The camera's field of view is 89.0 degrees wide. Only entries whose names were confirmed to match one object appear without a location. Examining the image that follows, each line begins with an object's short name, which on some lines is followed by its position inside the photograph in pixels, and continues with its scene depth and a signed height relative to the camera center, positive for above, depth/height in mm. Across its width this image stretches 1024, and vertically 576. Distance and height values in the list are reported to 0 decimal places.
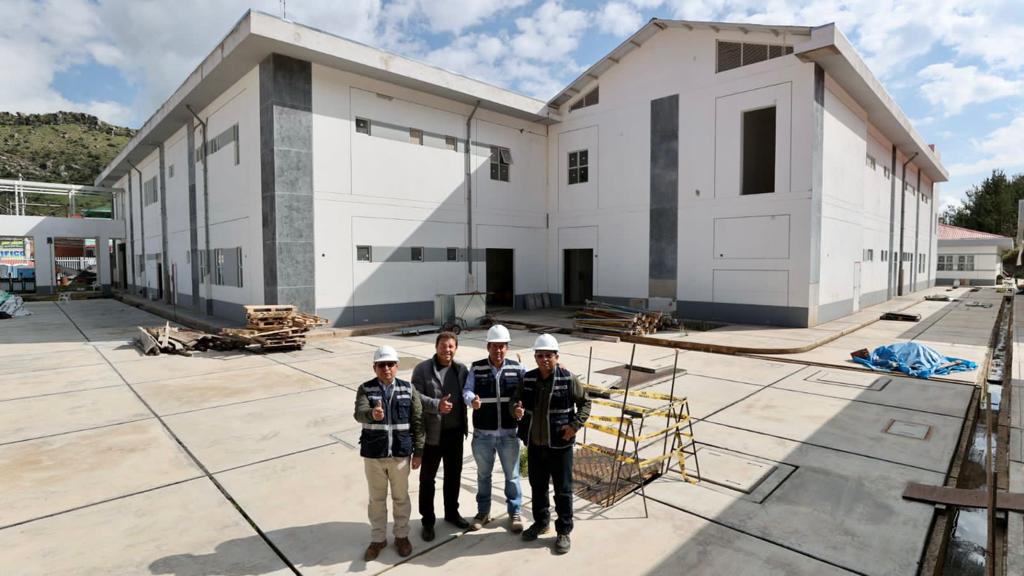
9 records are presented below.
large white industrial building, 16219 +3333
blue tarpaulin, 10625 -2056
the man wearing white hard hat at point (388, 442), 4094 -1393
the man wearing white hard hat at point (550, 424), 4289 -1312
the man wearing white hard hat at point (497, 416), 4461 -1291
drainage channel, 4172 -2397
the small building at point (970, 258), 43594 +595
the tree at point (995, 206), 57969 +6772
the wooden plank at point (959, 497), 4762 -2220
